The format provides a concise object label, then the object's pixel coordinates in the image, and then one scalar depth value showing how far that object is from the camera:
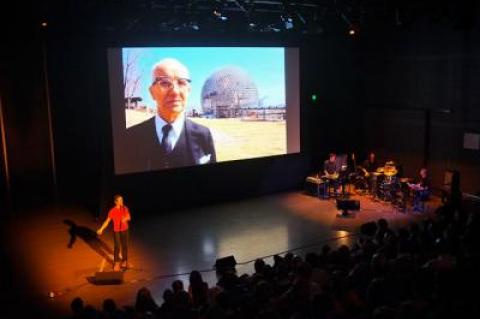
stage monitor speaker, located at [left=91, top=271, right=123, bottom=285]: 8.82
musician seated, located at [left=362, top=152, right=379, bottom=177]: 14.28
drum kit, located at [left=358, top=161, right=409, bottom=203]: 13.16
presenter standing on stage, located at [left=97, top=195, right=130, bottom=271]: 9.26
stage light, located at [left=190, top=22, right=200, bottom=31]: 11.97
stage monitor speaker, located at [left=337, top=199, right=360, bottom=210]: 12.20
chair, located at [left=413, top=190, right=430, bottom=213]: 12.59
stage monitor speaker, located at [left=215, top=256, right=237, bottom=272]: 8.69
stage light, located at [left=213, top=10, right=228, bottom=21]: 11.69
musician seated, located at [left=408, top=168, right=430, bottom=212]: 12.59
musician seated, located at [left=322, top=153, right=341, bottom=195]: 14.10
